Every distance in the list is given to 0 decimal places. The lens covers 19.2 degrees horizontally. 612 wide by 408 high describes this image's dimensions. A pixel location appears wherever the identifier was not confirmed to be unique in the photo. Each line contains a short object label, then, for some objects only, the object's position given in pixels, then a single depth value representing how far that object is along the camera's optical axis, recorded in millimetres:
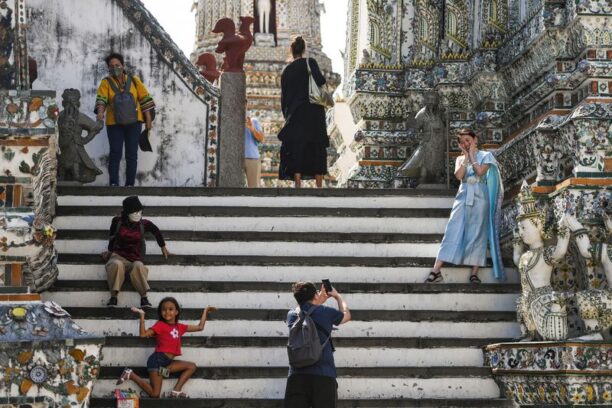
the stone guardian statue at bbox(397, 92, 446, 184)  19156
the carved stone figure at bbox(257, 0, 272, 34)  36928
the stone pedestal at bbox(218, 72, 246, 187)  18453
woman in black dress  18391
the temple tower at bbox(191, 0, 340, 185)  34406
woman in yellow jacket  17438
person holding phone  12336
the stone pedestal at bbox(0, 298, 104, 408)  11164
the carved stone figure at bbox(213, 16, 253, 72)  18906
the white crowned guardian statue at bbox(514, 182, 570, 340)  13742
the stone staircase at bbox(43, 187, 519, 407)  13570
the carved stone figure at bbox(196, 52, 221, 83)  23062
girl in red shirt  13234
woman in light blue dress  15117
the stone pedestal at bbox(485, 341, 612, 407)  13305
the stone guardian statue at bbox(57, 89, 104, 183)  17188
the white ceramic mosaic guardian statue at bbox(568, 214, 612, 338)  13664
